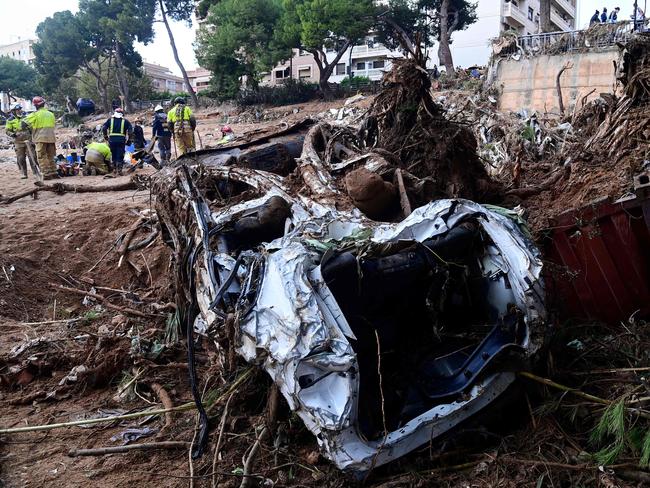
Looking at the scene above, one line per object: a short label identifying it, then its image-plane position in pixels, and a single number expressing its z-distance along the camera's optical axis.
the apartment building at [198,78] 59.12
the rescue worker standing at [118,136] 11.61
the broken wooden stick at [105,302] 5.40
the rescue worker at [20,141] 12.02
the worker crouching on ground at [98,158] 12.22
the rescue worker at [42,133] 11.47
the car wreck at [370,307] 2.57
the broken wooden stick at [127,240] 6.96
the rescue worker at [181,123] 11.05
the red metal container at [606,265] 4.16
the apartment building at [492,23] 42.56
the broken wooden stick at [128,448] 3.32
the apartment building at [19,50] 83.88
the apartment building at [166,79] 68.00
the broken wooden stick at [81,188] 10.30
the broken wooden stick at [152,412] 3.35
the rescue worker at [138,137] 14.30
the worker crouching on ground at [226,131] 13.62
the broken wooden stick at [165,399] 3.71
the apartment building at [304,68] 47.30
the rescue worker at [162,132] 11.93
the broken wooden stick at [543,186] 5.91
